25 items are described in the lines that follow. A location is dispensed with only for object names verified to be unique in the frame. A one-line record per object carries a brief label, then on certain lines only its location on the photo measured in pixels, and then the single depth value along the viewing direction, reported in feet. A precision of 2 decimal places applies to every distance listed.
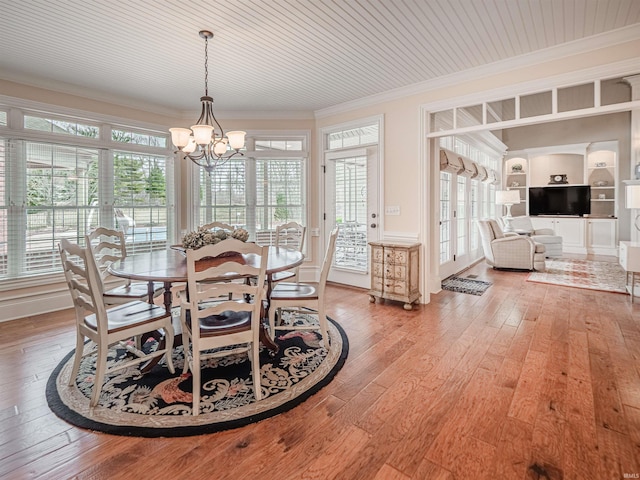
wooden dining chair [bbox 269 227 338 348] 9.02
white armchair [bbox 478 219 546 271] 20.17
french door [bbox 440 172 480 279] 17.78
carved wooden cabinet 13.32
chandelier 9.18
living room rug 16.43
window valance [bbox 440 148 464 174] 15.84
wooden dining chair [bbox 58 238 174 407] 6.68
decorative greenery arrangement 8.97
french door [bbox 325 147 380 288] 15.95
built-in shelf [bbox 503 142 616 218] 26.86
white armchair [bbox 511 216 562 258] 24.35
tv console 25.89
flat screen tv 27.68
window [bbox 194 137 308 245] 17.44
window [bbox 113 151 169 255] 15.19
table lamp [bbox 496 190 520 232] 25.64
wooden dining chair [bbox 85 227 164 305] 9.20
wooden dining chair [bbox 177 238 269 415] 6.41
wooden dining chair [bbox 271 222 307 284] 11.39
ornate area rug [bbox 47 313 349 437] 6.23
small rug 15.93
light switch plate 14.93
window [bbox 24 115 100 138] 12.77
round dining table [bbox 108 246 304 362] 7.49
